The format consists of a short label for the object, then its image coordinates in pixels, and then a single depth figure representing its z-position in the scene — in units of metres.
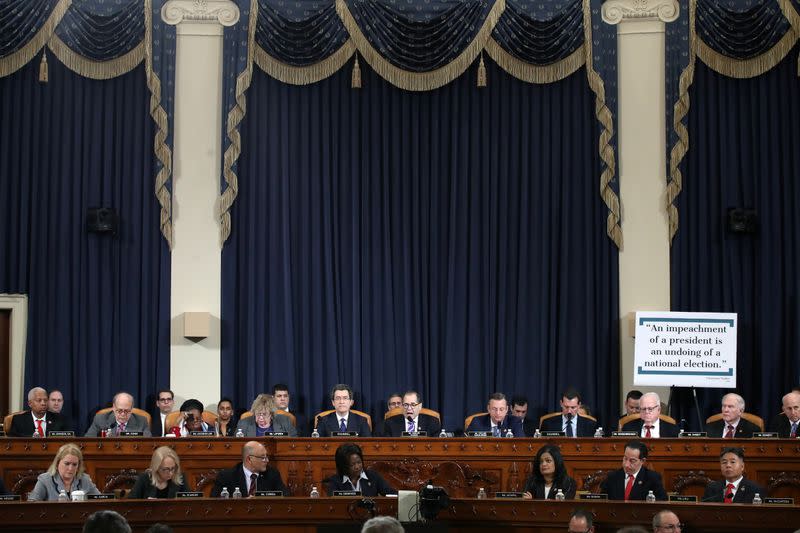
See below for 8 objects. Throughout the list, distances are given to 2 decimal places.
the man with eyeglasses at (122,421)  10.34
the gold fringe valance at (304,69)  12.00
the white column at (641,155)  11.76
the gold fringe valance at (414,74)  11.91
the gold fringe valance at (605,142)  11.76
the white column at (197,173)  11.86
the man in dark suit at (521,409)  10.91
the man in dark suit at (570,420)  10.53
